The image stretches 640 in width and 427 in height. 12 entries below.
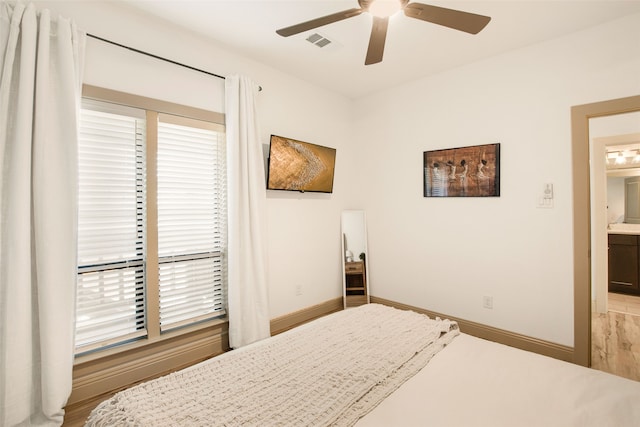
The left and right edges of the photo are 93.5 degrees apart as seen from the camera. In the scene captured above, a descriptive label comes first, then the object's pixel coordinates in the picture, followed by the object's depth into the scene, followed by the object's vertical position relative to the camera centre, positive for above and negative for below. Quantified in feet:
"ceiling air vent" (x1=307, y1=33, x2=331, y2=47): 8.09 +4.72
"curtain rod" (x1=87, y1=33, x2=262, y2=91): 6.70 +3.92
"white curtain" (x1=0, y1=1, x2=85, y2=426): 5.50 +0.07
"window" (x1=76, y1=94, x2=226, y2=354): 6.79 -0.26
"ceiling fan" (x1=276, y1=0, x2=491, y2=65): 5.00 +3.38
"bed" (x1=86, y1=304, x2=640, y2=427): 3.63 -2.48
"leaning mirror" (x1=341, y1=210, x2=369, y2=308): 12.62 -2.05
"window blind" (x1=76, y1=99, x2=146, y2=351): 6.70 -0.27
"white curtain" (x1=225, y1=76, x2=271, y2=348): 8.61 -0.25
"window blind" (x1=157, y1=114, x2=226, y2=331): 7.91 -0.23
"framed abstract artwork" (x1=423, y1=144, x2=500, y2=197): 9.44 +1.25
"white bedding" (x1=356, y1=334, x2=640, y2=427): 3.61 -2.51
